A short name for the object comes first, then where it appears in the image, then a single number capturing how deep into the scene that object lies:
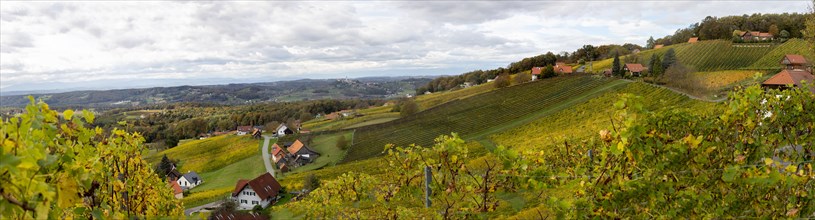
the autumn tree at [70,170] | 2.20
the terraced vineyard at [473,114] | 54.12
